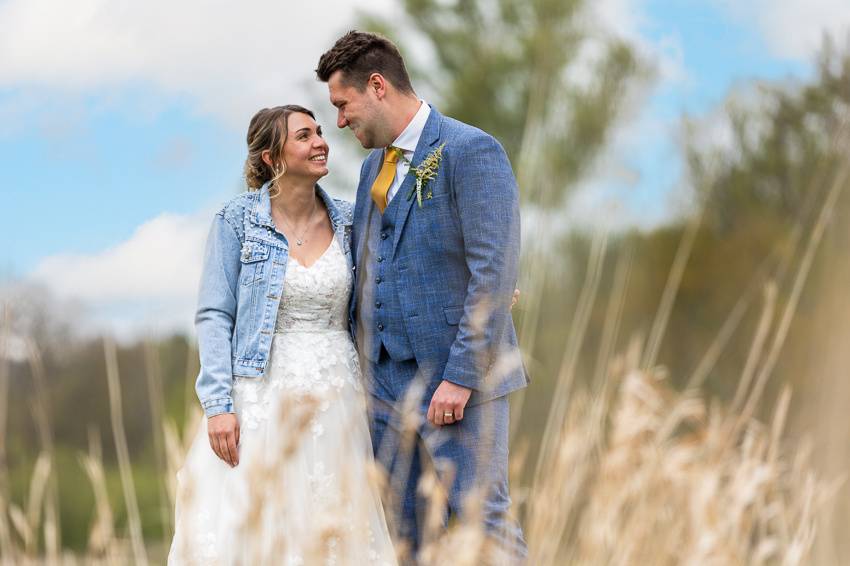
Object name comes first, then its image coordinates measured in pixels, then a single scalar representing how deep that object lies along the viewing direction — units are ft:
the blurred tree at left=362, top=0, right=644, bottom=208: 58.44
